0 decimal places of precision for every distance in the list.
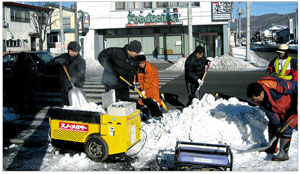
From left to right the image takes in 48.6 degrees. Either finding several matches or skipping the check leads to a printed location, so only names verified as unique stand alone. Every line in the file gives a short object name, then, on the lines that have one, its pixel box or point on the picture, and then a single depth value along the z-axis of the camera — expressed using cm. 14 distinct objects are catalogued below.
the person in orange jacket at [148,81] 746
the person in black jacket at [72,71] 671
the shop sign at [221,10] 2570
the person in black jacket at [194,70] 800
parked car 1411
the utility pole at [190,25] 2165
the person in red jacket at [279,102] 467
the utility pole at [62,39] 2823
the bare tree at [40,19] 4462
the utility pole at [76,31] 2640
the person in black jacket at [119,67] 649
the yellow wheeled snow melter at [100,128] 484
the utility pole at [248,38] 2230
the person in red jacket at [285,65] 696
